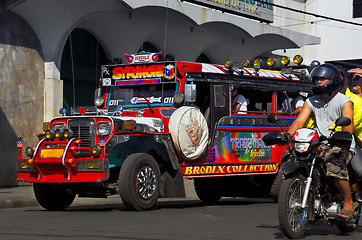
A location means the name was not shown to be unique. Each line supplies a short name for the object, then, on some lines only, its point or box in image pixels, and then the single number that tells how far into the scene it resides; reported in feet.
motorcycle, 30.55
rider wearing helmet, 31.98
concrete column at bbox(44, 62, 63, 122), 81.20
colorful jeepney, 47.02
